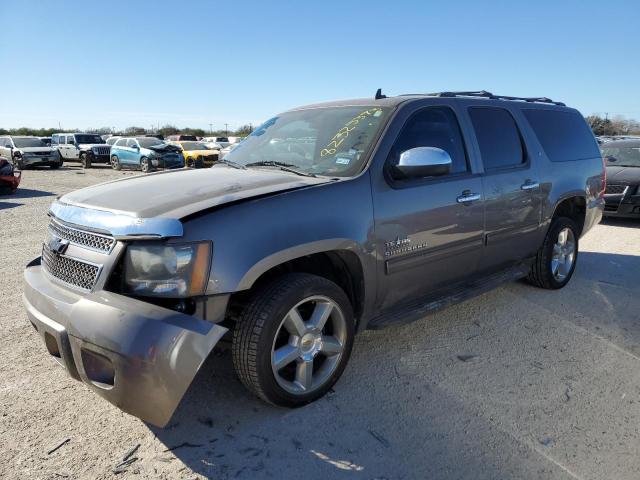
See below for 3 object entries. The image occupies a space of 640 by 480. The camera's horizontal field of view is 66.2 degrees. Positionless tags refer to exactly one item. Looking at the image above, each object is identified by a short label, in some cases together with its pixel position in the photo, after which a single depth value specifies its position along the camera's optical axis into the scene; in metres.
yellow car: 23.14
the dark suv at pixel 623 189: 8.86
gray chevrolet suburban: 2.35
